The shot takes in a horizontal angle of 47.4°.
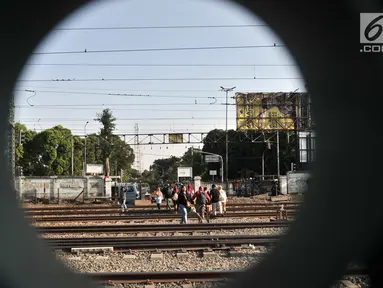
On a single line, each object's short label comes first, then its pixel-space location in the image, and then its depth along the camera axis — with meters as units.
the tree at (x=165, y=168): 95.62
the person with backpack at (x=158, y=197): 19.12
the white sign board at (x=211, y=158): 43.41
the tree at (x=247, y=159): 64.25
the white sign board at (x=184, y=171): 37.75
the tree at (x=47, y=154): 57.38
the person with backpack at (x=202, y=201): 14.18
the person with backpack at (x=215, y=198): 15.16
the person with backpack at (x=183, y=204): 13.05
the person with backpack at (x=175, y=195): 16.81
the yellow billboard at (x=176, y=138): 34.89
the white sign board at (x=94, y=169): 41.95
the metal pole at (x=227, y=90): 30.76
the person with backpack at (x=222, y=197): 15.56
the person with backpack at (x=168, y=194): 18.80
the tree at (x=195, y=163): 80.84
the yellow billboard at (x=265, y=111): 28.33
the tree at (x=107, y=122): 83.25
